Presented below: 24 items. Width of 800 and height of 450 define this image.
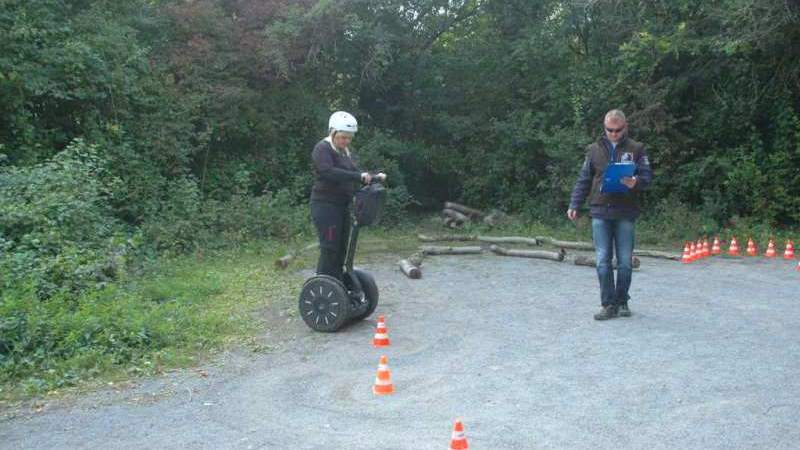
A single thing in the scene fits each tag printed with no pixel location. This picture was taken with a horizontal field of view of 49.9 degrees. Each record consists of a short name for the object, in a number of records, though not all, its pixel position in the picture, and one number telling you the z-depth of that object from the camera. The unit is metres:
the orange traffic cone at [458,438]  4.99
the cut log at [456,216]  20.77
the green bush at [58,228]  9.62
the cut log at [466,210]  21.33
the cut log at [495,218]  20.41
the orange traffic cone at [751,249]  14.96
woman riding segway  8.66
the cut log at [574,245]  16.23
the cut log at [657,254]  14.54
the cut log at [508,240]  16.91
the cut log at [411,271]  12.76
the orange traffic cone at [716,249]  15.19
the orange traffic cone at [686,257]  14.17
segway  8.73
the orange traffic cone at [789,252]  14.45
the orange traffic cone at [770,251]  14.63
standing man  8.98
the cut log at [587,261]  13.39
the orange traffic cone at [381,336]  8.17
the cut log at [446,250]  15.55
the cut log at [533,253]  14.42
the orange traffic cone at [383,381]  6.60
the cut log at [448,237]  18.08
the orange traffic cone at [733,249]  15.03
